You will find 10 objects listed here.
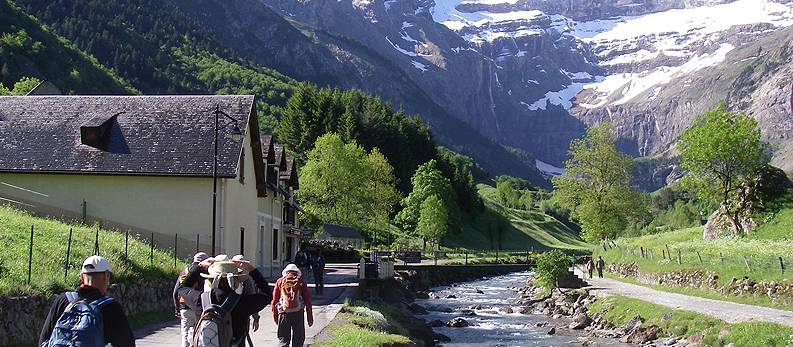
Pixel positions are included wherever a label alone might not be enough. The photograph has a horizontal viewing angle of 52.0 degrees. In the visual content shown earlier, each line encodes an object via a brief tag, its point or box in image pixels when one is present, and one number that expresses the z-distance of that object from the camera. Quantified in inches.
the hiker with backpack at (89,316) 296.0
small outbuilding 3292.3
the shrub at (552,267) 1888.5
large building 1350.9
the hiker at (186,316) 427.3
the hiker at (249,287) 422.6
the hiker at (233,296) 366.9
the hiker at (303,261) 1507.8
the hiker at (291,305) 584.1
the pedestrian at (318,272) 1339.8
